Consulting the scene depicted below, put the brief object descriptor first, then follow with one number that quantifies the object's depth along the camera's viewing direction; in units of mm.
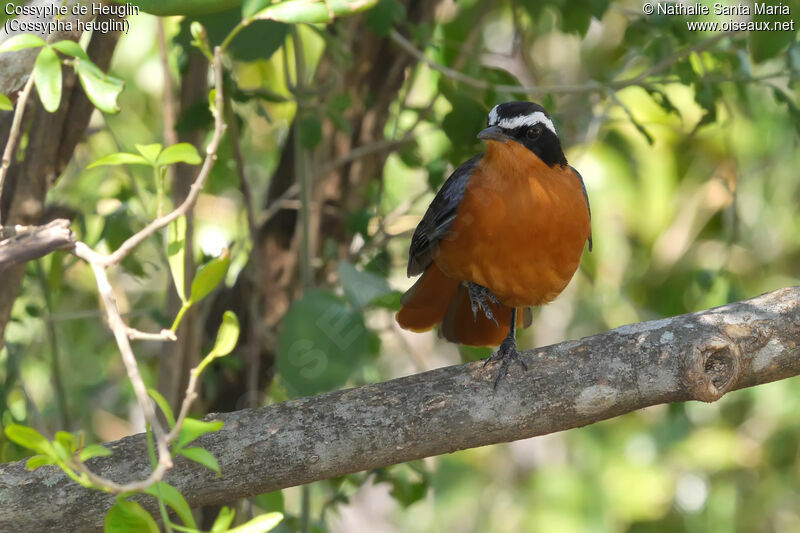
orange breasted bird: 6207
